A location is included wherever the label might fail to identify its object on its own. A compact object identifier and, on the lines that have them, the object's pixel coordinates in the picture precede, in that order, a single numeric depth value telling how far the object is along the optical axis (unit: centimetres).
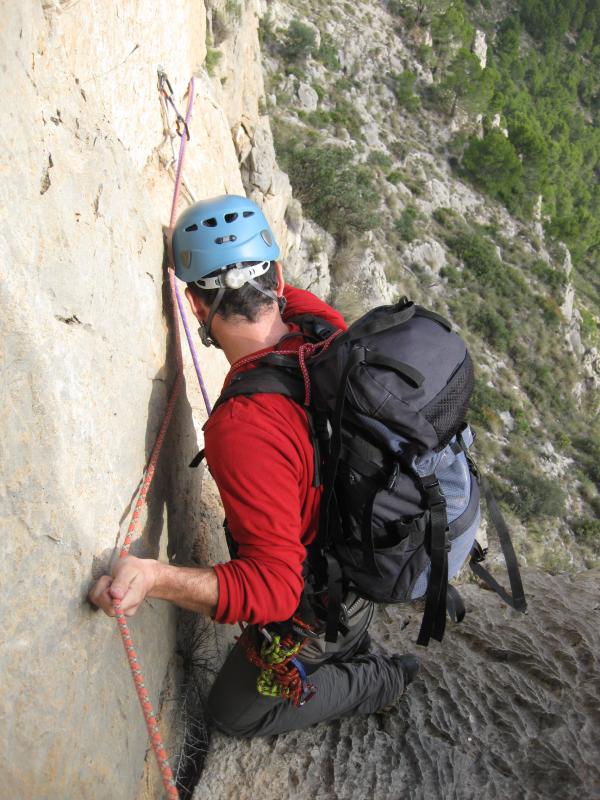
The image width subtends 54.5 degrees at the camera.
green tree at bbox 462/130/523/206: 4306
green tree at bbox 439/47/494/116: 4459
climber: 194
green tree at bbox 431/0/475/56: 4750
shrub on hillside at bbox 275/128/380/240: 2156
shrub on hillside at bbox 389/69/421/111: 4141
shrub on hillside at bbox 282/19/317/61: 3206
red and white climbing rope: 172
